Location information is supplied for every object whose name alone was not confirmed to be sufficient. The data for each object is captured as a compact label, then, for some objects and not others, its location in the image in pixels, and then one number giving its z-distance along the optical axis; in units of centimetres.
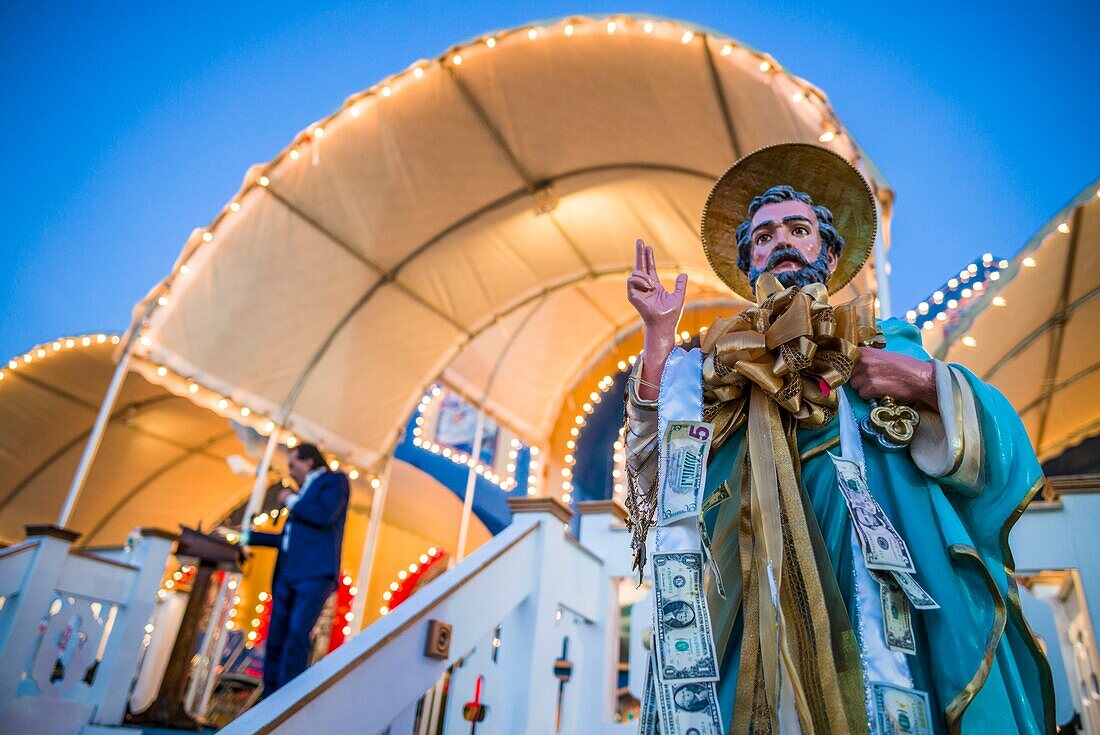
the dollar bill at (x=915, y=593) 118
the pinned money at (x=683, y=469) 136
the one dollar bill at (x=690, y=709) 116
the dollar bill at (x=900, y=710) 109
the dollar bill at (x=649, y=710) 128
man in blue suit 378
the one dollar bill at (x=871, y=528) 121
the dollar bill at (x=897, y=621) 117
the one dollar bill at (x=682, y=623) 121
